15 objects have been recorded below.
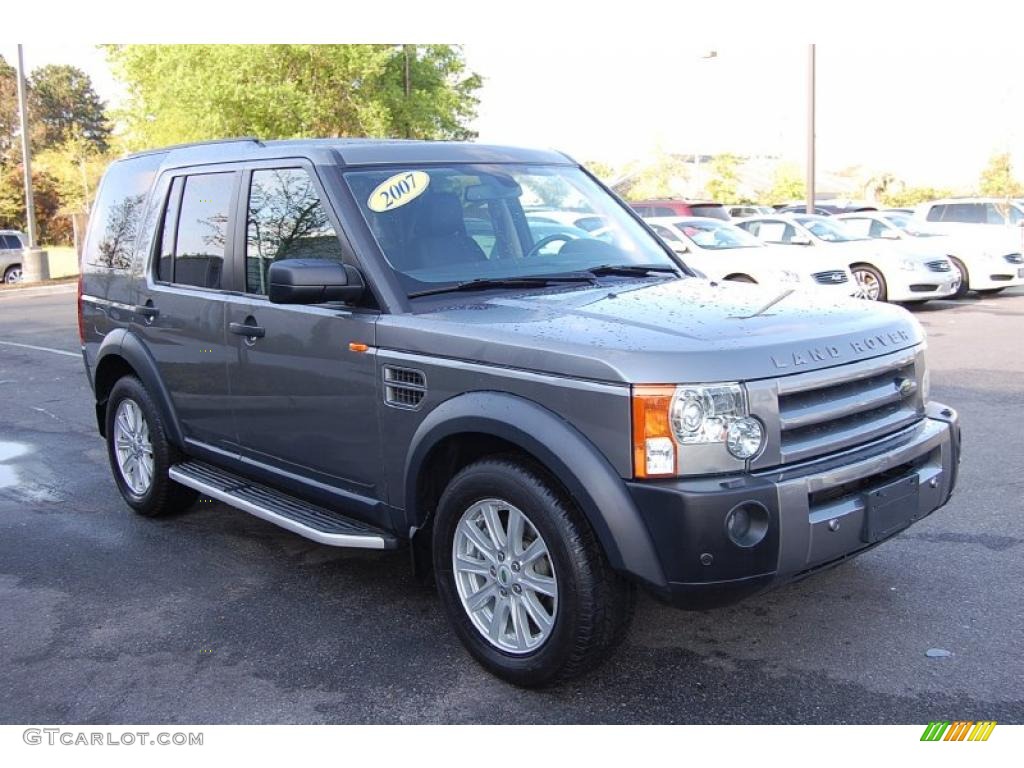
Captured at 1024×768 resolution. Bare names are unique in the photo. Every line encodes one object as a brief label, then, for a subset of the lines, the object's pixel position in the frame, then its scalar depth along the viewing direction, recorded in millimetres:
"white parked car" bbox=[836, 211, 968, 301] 16312
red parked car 19016
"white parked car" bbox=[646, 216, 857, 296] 14719
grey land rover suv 3332
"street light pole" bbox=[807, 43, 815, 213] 21438
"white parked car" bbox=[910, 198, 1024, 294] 17750
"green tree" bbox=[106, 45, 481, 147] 28406
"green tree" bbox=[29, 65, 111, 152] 69312
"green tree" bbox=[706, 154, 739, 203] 52438
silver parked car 29812
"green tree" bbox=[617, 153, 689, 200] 56594
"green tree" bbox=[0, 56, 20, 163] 62438
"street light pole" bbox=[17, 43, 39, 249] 26719
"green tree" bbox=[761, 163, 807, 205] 52625
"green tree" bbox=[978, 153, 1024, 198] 33700
